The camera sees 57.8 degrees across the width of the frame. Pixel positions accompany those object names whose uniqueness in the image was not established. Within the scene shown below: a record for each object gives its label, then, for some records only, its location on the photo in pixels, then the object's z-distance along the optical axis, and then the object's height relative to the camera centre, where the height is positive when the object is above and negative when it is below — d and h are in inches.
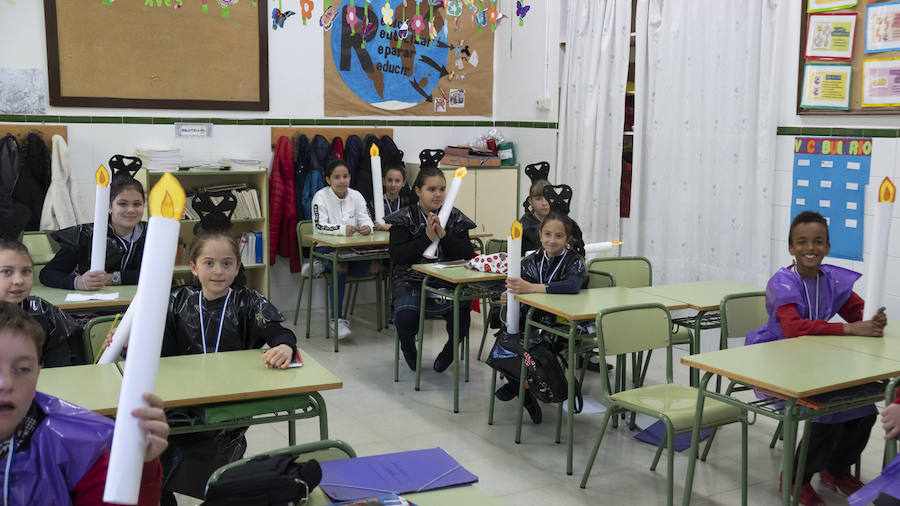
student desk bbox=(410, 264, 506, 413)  177.9 -32.5
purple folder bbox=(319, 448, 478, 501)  70.4 -29.9
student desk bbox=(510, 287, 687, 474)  143.8 -30.1
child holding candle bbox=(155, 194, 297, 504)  112.6 -24.6
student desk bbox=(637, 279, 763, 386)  159.0 -30.9
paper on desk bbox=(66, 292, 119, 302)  142.6 -28.0
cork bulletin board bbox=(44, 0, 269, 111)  227.9 +24.0
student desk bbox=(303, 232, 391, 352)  222.1 -29.4
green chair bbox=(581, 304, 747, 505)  124.3 -40.7
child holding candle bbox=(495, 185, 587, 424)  166.7 -24.5
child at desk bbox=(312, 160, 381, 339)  244.7 -21.4
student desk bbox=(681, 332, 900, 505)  108.1 -31.2
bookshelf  244.7 -20.0
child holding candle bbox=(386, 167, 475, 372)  202.8 -26.6
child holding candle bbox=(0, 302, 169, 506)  52.7 -20.2
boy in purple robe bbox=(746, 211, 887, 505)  132.8 -28.8
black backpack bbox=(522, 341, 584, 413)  149.6 -42.5
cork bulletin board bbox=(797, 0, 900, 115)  183.2 +20.7
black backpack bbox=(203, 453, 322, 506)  58.6 -25.4
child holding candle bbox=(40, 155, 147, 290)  156.2 -20.6
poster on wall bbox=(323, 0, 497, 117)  273.4 +28.5
